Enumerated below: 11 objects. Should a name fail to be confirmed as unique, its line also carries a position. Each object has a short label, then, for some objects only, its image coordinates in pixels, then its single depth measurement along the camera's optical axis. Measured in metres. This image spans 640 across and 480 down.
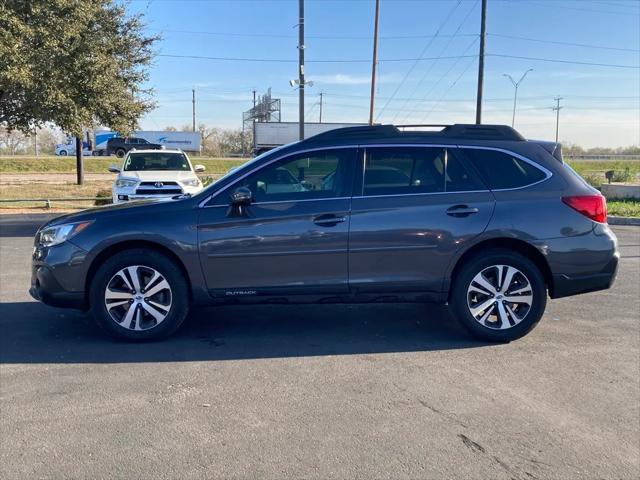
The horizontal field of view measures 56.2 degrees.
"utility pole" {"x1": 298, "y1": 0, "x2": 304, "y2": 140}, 19.52
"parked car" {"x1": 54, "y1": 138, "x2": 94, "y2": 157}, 59.16
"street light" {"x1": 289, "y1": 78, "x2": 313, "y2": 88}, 19.78
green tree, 15.52
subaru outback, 5.18
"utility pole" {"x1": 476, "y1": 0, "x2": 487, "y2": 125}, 25.52
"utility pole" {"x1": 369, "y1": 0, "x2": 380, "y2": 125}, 29.81
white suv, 12.98
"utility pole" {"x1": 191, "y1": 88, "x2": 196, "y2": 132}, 90.78
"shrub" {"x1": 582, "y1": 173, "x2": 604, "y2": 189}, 22.50
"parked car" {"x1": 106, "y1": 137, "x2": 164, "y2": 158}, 54.66
